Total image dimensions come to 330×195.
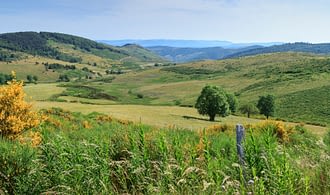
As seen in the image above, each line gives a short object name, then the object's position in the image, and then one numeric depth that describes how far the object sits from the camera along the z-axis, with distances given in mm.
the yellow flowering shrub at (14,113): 13430
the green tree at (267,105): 86375
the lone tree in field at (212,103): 67000
